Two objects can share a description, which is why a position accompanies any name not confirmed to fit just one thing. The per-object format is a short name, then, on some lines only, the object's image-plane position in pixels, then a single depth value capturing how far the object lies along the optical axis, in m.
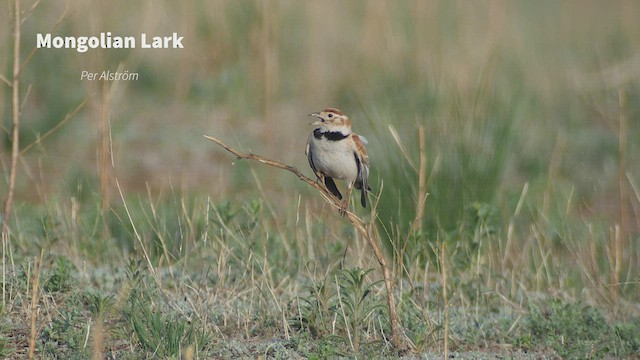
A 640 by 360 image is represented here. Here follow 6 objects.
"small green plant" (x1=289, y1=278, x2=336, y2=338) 9.55
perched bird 10.70
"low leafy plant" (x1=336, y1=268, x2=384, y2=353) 8.99
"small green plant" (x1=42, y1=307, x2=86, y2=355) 8.97
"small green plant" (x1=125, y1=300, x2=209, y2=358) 8.70
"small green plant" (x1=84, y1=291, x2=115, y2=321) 8.97
